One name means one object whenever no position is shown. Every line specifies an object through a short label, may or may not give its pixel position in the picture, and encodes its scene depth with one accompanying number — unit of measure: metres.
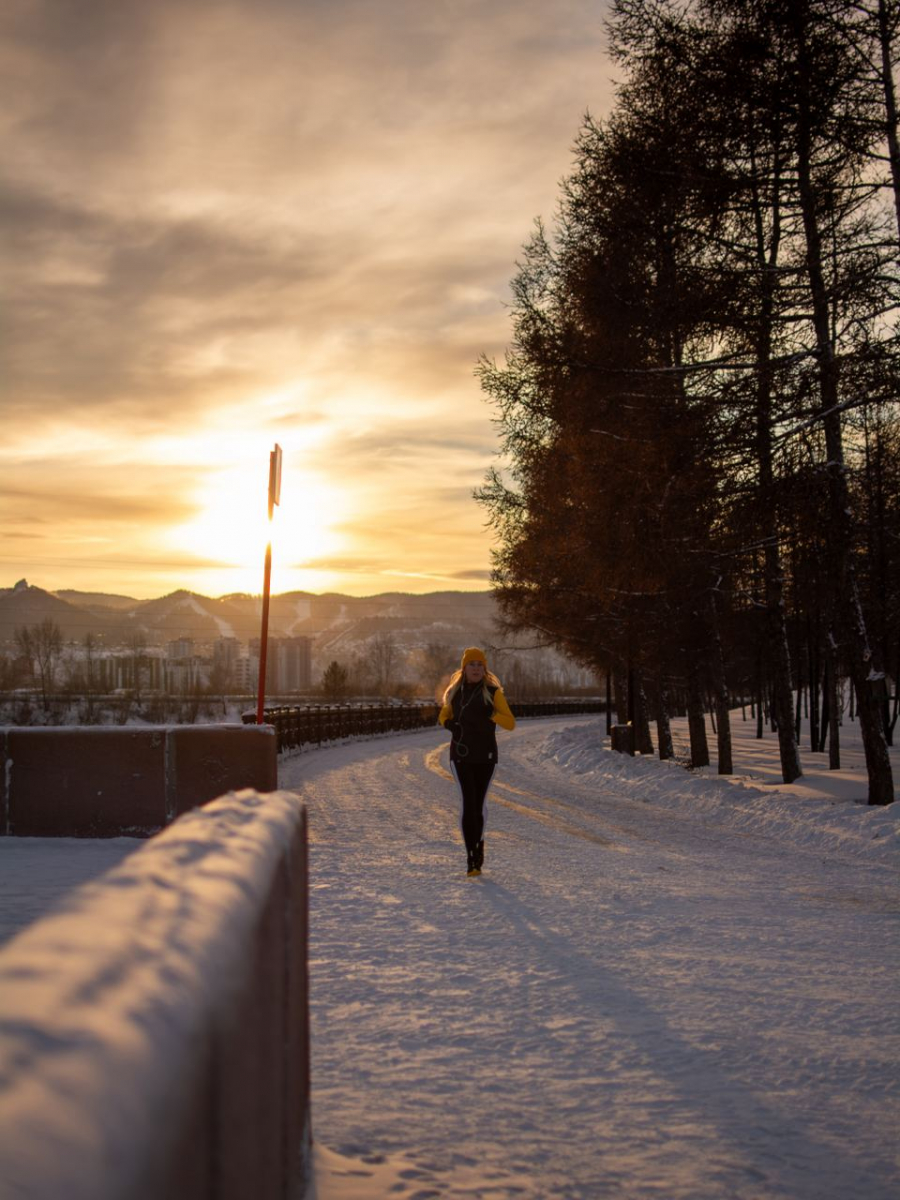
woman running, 9.32
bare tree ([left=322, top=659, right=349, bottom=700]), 95.00
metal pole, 11.27
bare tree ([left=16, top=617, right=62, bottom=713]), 133.00
